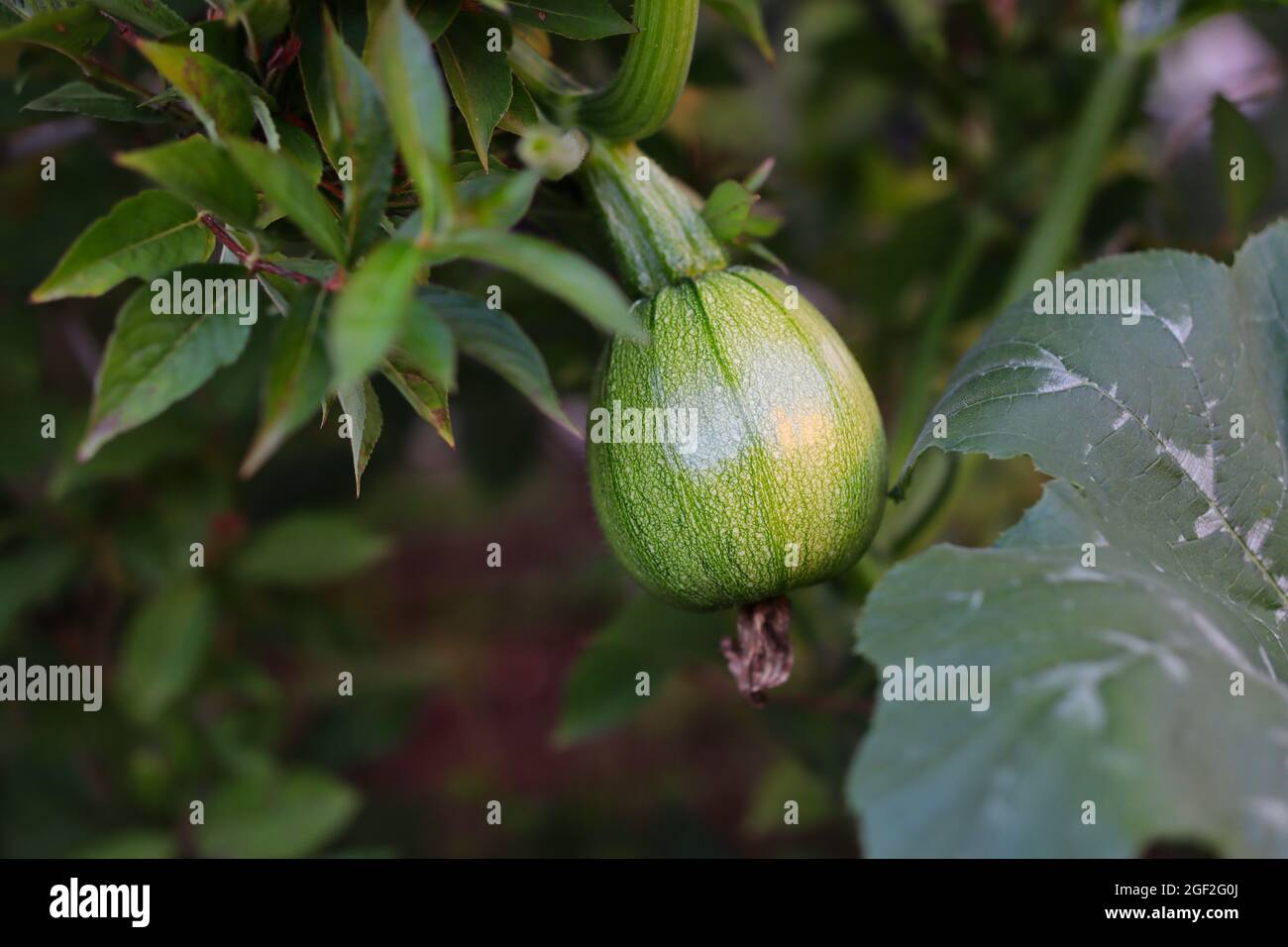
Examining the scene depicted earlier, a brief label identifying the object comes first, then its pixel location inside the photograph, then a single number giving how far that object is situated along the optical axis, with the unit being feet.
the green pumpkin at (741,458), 2.45
